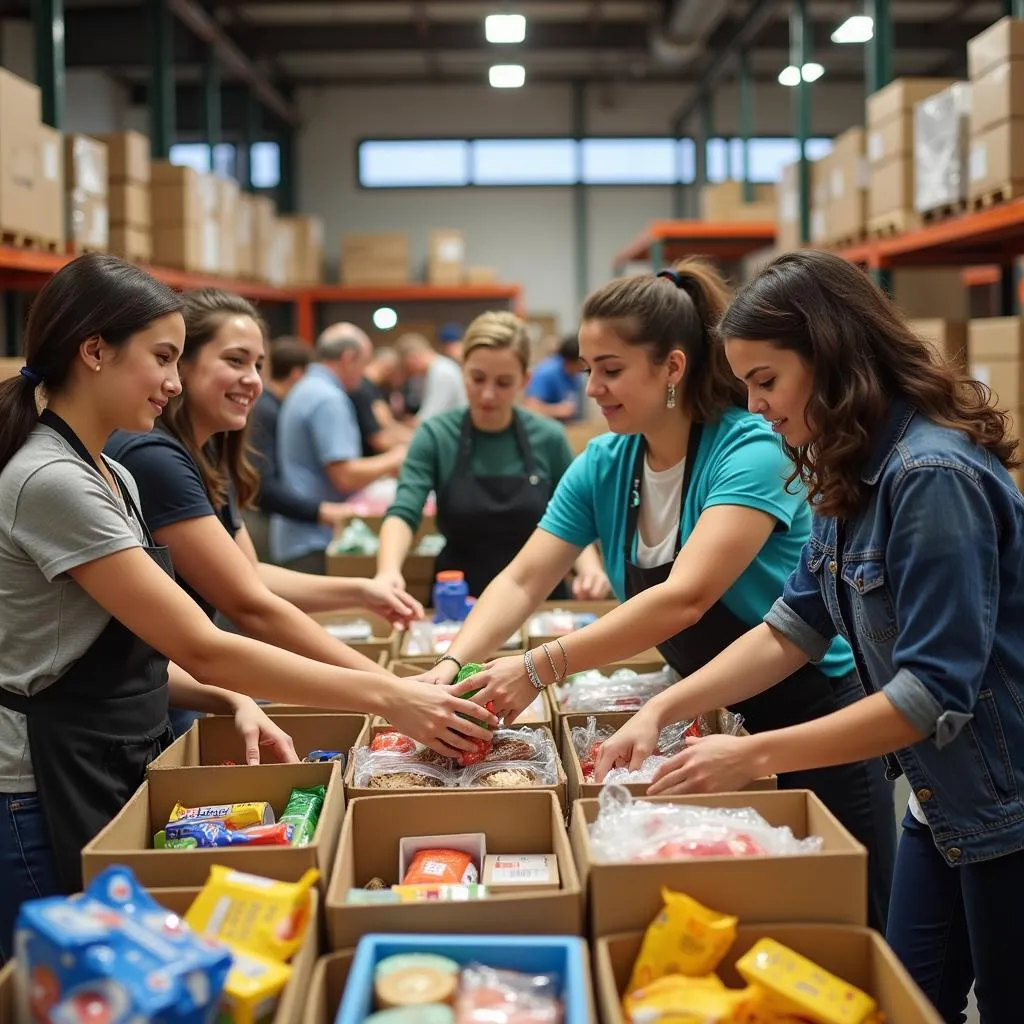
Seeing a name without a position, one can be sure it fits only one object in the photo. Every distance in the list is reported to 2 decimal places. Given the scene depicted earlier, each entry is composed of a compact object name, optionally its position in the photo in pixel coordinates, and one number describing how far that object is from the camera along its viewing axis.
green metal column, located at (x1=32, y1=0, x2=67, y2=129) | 6.09
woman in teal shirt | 2.19
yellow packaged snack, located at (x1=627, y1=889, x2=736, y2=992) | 1.37
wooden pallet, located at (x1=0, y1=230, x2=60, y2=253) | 5.15
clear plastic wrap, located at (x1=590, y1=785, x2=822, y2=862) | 1.51
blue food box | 1.10
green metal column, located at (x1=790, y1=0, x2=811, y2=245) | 8.29
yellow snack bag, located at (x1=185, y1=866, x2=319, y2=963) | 1.32
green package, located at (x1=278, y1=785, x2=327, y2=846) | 1.72
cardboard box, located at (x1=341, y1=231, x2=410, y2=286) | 13.97
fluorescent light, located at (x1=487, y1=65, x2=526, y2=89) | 11.45
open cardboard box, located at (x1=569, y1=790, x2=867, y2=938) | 1.42
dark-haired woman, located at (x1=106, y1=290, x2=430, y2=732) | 2.16
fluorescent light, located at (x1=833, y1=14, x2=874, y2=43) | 9.59
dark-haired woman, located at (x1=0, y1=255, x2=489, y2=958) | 1.67
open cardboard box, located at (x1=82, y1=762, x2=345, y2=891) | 1.49
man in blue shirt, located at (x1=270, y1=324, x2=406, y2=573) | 5.45
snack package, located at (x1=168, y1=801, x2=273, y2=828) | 1.77
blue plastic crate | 1.32
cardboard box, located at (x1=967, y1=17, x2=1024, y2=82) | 4.42
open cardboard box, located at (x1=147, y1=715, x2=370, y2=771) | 2.11
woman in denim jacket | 1.47
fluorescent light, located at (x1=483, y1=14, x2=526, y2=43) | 9.78
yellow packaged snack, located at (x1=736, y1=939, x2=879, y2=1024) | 1.30
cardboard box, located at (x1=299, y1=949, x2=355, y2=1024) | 1.33
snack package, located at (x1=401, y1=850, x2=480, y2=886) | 1.61
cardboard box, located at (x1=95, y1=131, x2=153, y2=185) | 7.13
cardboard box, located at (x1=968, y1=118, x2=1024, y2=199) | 4.47
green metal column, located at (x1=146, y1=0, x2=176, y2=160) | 8.84
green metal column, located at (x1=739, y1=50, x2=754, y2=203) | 11.44
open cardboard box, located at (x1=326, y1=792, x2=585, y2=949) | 1.67
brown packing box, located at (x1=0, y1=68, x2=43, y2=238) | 4.93
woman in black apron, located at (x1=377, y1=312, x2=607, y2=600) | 3.64
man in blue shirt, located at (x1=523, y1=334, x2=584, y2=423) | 10.12
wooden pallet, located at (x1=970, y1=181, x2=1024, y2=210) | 4.55
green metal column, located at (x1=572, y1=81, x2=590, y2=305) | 15.26
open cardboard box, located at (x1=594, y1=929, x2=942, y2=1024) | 1.41
